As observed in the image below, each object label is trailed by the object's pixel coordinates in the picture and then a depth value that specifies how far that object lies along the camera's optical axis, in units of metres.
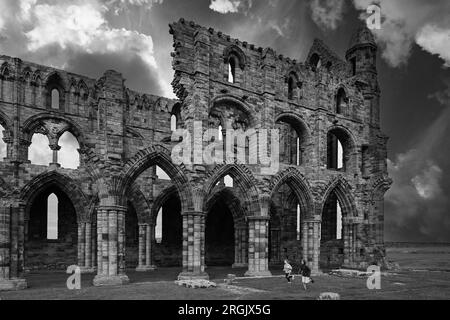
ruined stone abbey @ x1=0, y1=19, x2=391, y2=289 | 18.08
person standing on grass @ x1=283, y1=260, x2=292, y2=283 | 17.61
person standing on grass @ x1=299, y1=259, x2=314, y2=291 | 15.54
